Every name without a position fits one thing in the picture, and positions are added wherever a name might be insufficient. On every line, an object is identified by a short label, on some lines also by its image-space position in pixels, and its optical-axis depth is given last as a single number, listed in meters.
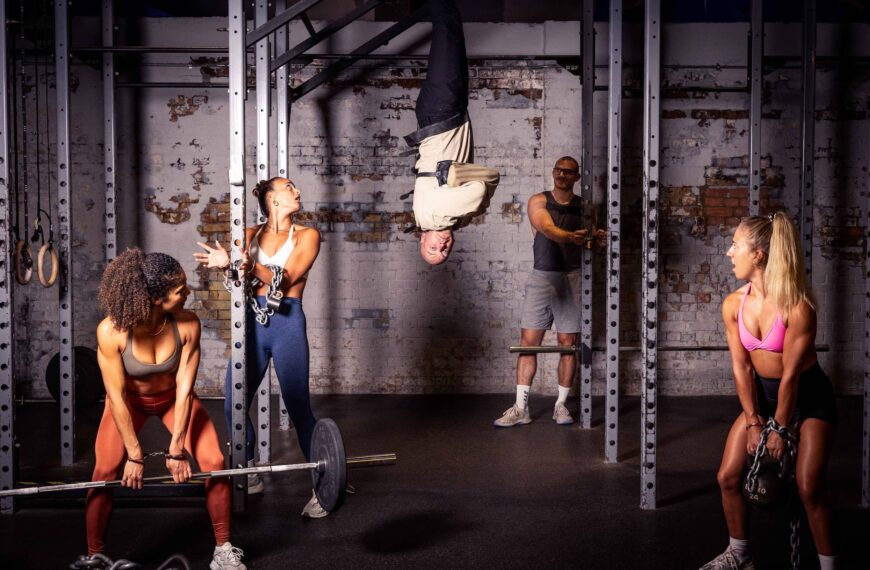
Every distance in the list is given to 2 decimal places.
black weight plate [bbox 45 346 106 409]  5.43
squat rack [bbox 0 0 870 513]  3.29
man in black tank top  5.19
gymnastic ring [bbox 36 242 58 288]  3.73
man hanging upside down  3.23
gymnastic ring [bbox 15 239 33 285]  3.57
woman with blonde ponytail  2.50
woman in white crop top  3.51
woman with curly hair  2.65
